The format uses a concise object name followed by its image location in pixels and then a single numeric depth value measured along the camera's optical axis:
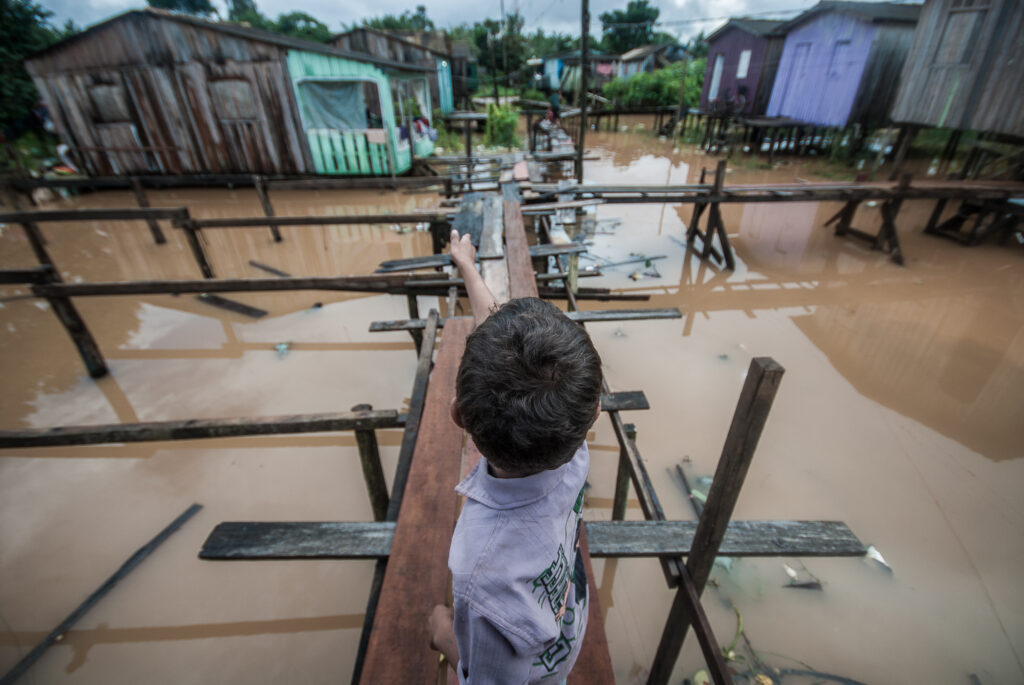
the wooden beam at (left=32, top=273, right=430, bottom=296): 4.62
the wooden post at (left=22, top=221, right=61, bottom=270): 7.52
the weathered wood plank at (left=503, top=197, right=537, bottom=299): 3.02
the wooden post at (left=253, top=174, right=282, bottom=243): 8.77
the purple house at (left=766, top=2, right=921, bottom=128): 13.55
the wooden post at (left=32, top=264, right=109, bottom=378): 5.20
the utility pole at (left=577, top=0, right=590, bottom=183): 10.17
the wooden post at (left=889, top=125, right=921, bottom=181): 11.74
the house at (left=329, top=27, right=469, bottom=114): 19.47
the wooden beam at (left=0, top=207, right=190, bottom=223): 6.37
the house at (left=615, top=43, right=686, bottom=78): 34.59
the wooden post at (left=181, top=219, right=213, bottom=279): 6.98
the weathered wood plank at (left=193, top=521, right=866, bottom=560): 1.70
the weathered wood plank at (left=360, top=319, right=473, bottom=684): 1.31
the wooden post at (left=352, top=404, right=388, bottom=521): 2.86
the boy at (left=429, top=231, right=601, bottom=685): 0.86
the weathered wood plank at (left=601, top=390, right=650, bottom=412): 2.73
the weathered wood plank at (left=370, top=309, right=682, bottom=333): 3.32
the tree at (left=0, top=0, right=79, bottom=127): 15.17
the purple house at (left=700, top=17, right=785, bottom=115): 18.27
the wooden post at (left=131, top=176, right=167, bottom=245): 9.60
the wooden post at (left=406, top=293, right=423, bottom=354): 5.11
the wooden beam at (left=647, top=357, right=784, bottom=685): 1.27
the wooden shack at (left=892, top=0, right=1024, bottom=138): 8.98
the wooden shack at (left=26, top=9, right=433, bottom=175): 12.23
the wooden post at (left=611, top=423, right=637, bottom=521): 3.18
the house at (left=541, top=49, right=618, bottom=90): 28.34
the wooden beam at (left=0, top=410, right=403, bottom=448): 2.49
